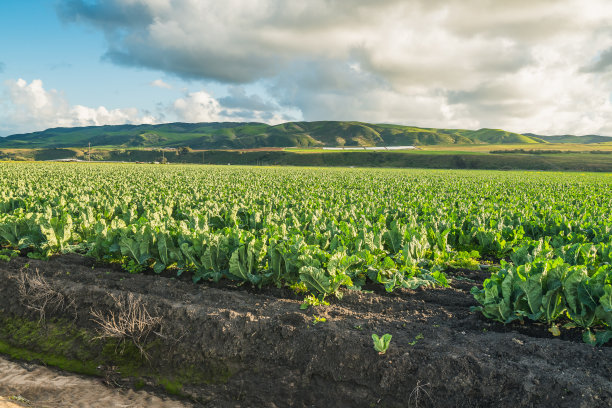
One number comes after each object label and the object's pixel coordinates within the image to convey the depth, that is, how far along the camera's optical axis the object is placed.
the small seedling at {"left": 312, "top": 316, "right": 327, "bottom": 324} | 5.96
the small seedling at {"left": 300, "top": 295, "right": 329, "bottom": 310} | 6.62
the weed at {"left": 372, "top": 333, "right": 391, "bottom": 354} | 5.11
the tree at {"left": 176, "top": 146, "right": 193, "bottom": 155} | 165.02
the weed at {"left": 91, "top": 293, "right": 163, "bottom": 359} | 6.15
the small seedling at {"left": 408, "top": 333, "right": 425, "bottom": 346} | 5.42
